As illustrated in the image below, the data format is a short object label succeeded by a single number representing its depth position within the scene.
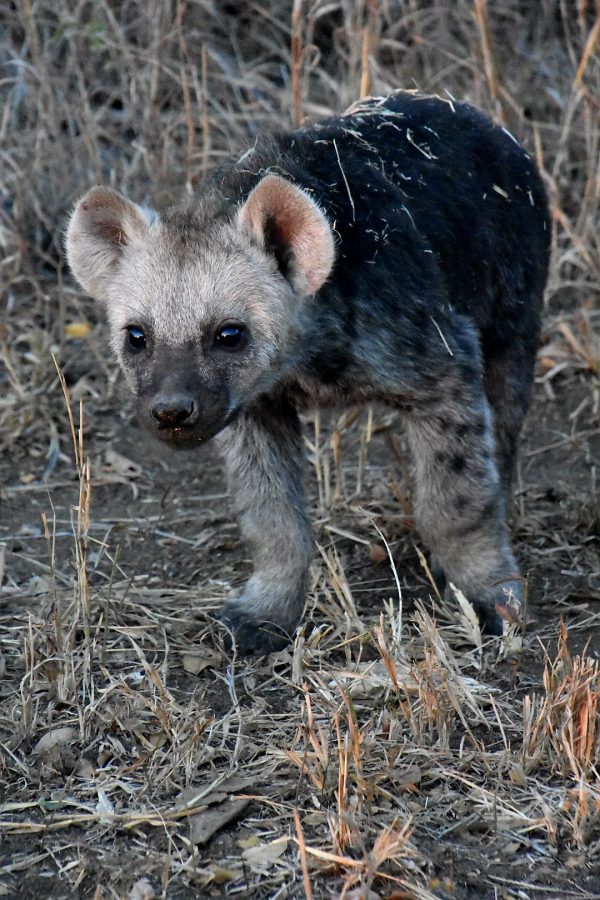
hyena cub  7.95
